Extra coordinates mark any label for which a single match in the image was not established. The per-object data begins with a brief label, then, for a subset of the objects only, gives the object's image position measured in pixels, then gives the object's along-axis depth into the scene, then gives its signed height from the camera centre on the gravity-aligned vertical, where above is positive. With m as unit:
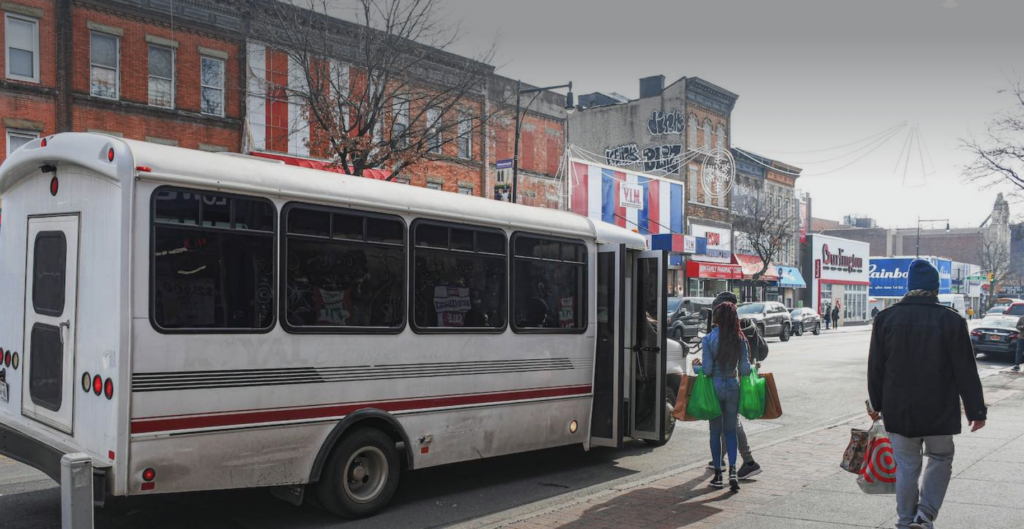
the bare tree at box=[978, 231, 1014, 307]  80.75 +1.63
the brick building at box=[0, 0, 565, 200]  21.25 +5.47
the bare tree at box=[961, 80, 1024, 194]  21.69 +3.14
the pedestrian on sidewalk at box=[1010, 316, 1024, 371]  19.94 -1.91
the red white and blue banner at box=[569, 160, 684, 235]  37.37 +3.73
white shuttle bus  5.31 -0.40
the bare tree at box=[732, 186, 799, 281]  47.22 +3.12
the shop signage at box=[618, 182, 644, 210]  39.94 +3.86
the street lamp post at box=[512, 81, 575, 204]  25.79 +3.25
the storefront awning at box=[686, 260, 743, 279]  44.75 +0.16
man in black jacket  5.03 -0.73
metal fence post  4.26 -1.16
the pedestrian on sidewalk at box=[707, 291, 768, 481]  7.64 -0.83
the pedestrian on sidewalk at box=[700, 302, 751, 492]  7.31 -0.83
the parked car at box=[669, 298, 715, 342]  27.92 -1.56
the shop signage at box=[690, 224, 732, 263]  46.53 +1.86
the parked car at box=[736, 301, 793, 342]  33.34 -1.76
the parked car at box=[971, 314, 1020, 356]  22.80 -1.76
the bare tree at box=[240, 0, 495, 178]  18.61 +5.00
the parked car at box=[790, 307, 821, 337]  39.29 -2.34
